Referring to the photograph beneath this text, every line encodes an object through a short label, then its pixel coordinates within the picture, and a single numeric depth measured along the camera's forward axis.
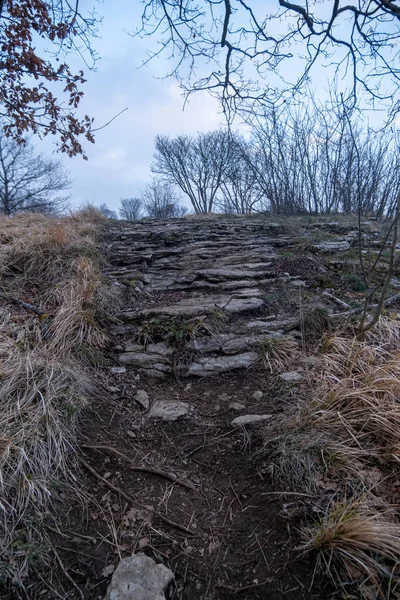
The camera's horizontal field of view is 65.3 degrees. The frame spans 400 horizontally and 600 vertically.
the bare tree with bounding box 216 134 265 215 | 12.35
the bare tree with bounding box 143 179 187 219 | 23.39
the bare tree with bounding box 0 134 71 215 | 19.84
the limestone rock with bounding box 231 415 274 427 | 2.06
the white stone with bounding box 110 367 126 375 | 2.58
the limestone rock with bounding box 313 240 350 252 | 5.00
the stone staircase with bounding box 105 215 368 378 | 2.75
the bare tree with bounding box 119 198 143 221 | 29.58
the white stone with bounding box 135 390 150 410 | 2.32
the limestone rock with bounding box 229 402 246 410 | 2.23
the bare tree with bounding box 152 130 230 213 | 18.62
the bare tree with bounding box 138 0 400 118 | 3.08
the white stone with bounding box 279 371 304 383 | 2.36
